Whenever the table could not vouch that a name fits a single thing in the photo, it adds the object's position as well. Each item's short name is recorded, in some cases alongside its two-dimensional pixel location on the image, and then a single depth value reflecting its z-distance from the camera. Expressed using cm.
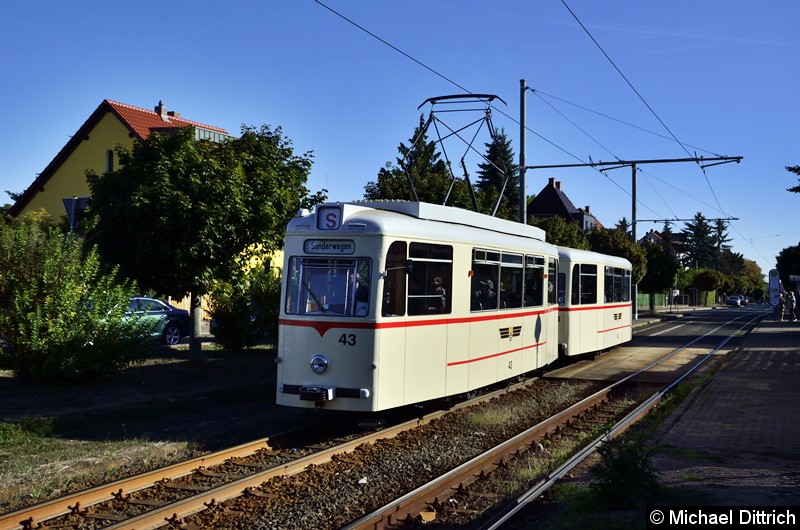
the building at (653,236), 12303
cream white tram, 1006
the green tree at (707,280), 9228
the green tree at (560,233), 3928
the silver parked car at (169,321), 2411
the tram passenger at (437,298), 1105
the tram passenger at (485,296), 1230
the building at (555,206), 8275
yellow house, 3934
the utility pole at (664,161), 2259
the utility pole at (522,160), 2328
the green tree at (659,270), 5309
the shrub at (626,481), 702
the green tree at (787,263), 5550
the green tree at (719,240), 13725
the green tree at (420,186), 2609
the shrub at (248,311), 1925
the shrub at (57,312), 1359
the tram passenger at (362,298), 1008
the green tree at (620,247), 4628
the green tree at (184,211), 1533
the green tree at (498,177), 6262
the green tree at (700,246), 13462
